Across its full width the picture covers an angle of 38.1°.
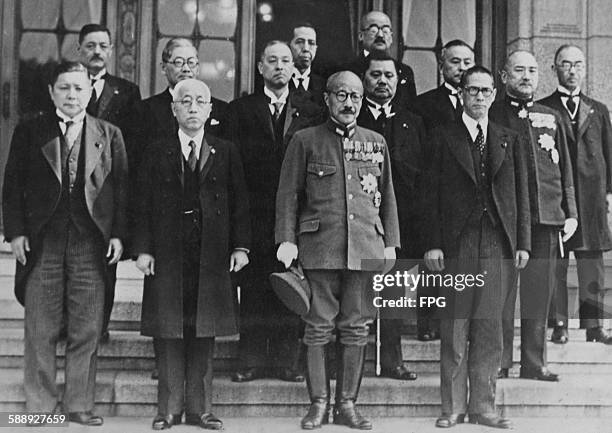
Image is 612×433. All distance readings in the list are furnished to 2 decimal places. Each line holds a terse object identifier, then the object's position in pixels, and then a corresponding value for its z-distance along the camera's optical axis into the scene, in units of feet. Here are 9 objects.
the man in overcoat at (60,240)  10.87
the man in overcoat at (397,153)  12.13
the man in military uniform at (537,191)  12.46
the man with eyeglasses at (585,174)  13.30
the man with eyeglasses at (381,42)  13.20
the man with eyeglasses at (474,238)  11.28
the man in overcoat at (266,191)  11.99
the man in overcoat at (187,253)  10.89
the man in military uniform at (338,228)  10.93
